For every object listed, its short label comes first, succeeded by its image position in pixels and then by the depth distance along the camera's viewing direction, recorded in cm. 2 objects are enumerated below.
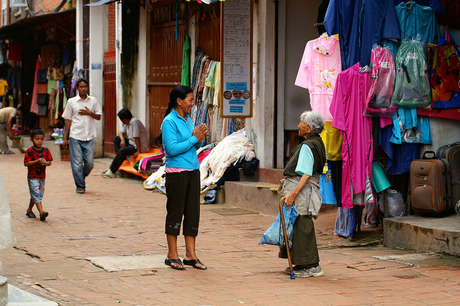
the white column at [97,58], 1731
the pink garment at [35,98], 2228
